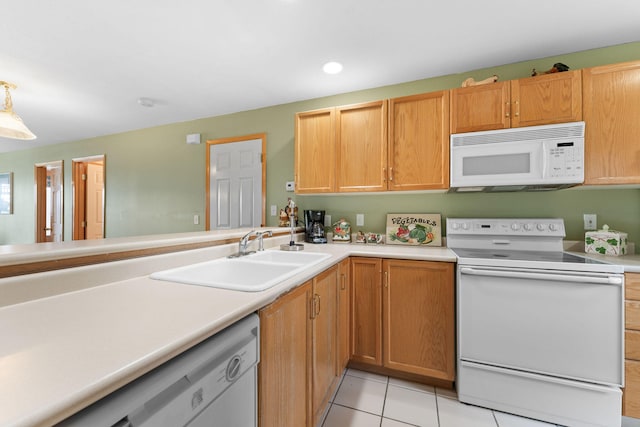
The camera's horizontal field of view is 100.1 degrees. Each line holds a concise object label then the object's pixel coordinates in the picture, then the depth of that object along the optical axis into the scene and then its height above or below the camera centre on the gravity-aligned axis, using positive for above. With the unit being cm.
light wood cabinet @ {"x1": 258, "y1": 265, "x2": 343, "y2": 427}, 91 -60
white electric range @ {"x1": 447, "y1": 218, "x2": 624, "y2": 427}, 142 -69
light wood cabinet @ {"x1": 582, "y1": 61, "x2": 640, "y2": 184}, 163 +56
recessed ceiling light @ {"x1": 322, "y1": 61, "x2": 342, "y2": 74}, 215 +120
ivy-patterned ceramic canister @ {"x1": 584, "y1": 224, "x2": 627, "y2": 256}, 172 -19
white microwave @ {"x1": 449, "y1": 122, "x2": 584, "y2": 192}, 167 +37
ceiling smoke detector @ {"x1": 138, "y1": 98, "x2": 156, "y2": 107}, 283 +120
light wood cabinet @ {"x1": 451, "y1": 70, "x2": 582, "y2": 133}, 171 +75
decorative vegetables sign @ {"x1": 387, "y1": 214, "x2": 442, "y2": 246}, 226 -14
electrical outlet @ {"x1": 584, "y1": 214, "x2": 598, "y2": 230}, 192 -6
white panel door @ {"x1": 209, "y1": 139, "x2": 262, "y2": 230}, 304 +35
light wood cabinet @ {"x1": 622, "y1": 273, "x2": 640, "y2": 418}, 141 -70
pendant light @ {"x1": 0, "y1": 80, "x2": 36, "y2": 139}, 228 +78
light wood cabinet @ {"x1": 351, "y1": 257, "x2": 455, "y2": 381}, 175 -71
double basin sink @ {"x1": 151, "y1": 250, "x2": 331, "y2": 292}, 118 -29
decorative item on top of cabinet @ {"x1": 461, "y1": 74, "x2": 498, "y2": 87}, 193 +97
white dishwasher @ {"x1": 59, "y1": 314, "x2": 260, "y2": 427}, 47 -38
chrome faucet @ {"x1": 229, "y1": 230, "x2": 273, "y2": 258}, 160 -18
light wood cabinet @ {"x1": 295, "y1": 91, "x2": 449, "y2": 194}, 202 +55
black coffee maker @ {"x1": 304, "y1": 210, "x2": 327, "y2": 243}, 250 -12
